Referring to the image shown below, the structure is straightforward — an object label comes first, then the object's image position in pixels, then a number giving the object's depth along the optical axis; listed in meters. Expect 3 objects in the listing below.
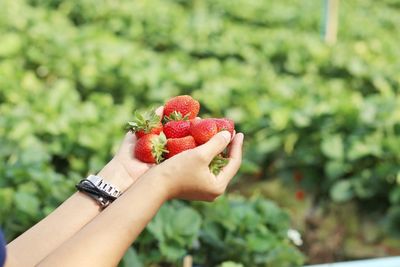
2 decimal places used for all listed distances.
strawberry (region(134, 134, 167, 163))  1.97
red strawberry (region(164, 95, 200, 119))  2.11
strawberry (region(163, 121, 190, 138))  2.03
